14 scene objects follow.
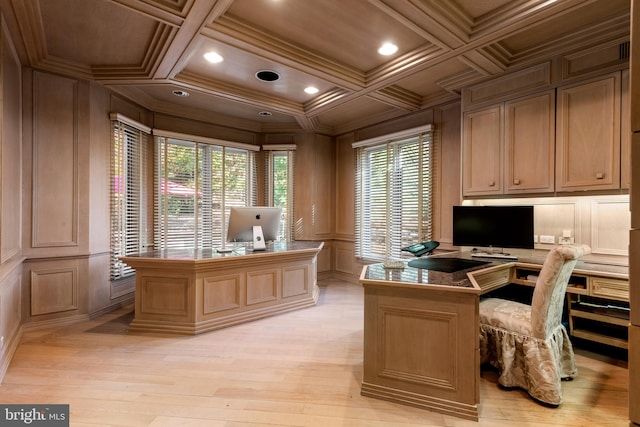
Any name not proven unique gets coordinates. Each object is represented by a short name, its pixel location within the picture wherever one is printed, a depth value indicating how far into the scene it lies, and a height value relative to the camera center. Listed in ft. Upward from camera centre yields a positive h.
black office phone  11.69 -1.35
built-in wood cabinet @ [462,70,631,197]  9.03 +2.36
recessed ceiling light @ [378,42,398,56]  10.46 +5.56
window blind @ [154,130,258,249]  16.05 +1.36
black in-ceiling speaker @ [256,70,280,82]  12.42 +5.49
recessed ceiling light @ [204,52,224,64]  10.91 +5.47
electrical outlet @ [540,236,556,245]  10.99 -0.92
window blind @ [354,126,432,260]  15.48 +1.01
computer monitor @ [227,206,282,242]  13.11 -0.42
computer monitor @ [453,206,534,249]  10.75 -0.48
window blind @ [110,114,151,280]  13.51 +0.96
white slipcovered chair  7.03 -3.03
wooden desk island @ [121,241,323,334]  11.12 -2.85
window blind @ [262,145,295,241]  19.47 +1.74
